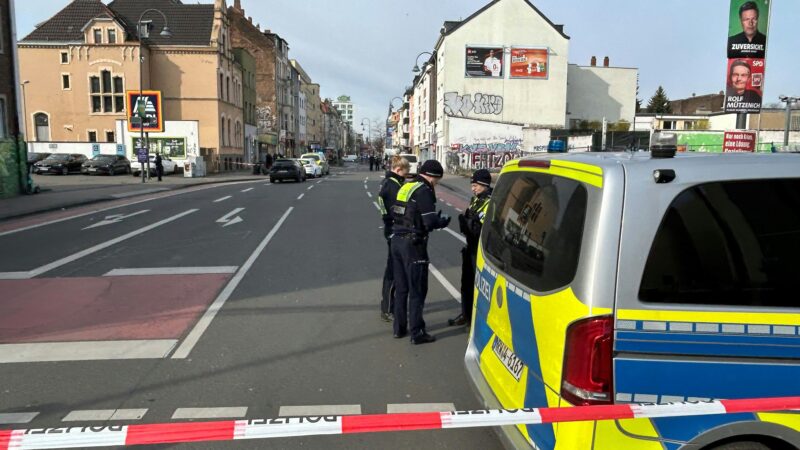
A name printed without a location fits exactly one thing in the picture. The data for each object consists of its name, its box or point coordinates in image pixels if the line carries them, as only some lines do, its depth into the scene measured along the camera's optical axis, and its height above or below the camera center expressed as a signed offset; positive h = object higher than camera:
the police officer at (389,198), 6.32 -0.50
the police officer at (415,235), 5.28 -0.76
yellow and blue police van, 2.40 -0.61
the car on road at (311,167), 43.44 -1.14
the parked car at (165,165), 37.38 -0.96
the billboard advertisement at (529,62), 48.66 +7.71
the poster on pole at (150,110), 34.15 +2.56
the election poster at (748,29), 13.12 +2.90
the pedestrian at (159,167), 33.04 -0.86
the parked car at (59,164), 36.62 -0.78
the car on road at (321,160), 47.34 -0.62
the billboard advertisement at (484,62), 48.69 +7.69
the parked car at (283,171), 34.22 -1.10
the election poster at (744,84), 13.68 +1.66
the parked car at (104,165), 37.25 -0.85
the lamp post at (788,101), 17.56 +1.63
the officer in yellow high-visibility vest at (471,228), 5.60 -0.74
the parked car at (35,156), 38.76 -0.33
